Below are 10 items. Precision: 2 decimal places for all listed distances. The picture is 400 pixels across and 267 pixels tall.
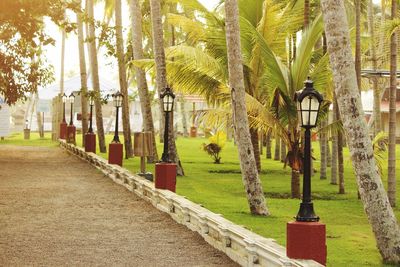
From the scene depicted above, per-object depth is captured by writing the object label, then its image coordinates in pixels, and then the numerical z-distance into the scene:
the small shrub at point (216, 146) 31.97
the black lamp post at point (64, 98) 41.22
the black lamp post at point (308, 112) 9.80
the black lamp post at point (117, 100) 25.56
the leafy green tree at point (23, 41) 28.06
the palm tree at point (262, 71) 19.34
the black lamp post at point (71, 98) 40.30
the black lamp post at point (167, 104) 18.94
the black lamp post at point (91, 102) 33.99
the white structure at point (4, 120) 50.00
